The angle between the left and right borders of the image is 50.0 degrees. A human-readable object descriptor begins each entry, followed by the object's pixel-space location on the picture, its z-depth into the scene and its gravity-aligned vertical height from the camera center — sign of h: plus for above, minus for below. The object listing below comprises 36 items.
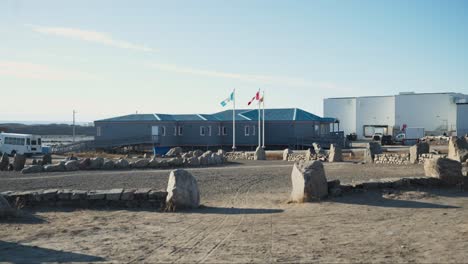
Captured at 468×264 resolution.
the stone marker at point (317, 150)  35.45 -1.22
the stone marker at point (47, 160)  31.31 -1.74
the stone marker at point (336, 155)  31.12 -1.35
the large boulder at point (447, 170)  15.38 -1.13
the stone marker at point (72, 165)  27.22 -1.80
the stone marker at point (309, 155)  33.19 -1.46
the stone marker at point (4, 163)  29.25 -1.82
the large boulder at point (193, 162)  29.56 -1.72
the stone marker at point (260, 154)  36.25 -1.52
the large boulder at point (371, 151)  29.73 -1.06
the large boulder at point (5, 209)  10.70 -1.66
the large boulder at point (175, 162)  28.95 -1.70
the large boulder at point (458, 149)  22.50 -0.69
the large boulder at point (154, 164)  28.63 -1.80
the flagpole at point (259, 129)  47.25 +0.34
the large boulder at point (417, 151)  26.53 -0.92
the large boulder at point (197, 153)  34.61 -1.45
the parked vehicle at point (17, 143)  46.12 -1.02
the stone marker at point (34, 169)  26.72 -1.97
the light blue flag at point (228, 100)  48.97 +3.23
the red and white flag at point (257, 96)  47.72 +3.52
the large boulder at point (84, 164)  27.84 -1.76
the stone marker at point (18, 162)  28.74 -1.72
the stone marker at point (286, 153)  35.44 -1.43
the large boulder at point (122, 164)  28.38 -1.79
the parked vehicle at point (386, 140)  59.94 -0.77
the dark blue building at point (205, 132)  52.22 +0.13
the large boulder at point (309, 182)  12.95 -1.29
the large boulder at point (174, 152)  37.62 -1.51
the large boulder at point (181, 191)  12.15 -1.42
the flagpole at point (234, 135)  49.31 -0.20
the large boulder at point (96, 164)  28.07 -1.78
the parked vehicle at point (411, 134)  63.03 -0.05
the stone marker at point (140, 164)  28.45 -1.79
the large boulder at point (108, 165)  28.22 -1.84
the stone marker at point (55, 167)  26.79 -1.89
